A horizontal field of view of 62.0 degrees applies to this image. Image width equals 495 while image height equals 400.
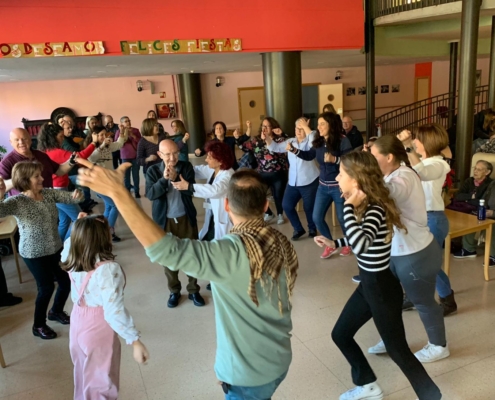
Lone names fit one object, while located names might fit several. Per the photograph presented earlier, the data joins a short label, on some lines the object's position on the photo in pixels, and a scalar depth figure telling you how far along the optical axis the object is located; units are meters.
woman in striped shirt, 1.93
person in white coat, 3.05
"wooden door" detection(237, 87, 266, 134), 13.88
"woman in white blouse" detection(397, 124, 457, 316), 2.64
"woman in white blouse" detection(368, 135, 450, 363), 2.22
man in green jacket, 1.25
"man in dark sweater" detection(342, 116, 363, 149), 5.58
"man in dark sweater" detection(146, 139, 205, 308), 3.05
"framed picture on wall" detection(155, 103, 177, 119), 12.99
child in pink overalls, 1.94
